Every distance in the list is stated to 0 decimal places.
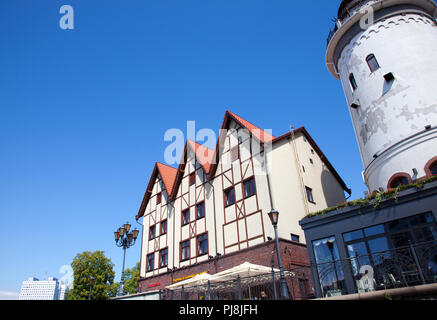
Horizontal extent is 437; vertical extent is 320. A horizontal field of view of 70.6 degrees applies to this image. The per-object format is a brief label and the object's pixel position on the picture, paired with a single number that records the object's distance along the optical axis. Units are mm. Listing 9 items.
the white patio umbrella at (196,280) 17922
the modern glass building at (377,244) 10492
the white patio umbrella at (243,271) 16062
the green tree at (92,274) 40406
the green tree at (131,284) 55594
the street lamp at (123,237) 19203
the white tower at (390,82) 15769
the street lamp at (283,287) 12166
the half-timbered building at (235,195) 20328
